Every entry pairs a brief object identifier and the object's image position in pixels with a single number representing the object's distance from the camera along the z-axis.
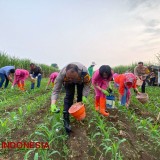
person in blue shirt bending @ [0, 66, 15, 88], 9.37
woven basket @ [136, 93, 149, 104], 5.72
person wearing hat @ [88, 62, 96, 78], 13.89
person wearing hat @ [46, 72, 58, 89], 9.51
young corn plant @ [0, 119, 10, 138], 3.66
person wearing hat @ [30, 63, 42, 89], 10.22
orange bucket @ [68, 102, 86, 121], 3.67
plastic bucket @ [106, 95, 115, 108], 5.04
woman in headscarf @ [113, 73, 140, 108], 5.47
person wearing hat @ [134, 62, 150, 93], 8.46
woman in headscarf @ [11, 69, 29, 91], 9.18
